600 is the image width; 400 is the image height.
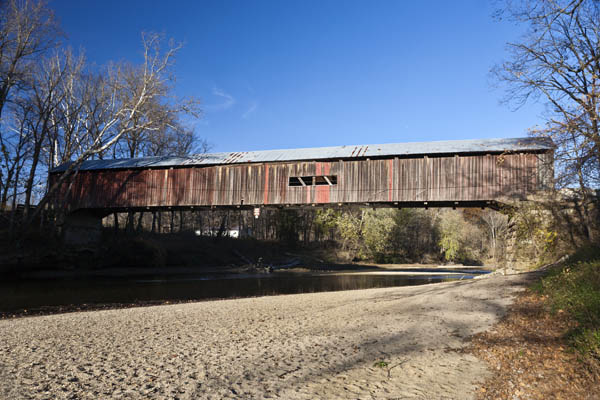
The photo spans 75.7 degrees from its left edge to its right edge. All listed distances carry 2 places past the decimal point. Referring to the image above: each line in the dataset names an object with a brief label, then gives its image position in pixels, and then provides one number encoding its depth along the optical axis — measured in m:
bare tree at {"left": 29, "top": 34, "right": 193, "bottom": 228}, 23.27
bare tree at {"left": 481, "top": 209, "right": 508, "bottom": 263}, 41.09
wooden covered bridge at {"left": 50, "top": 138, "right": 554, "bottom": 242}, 19.78
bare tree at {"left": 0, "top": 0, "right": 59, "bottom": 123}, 20.78
